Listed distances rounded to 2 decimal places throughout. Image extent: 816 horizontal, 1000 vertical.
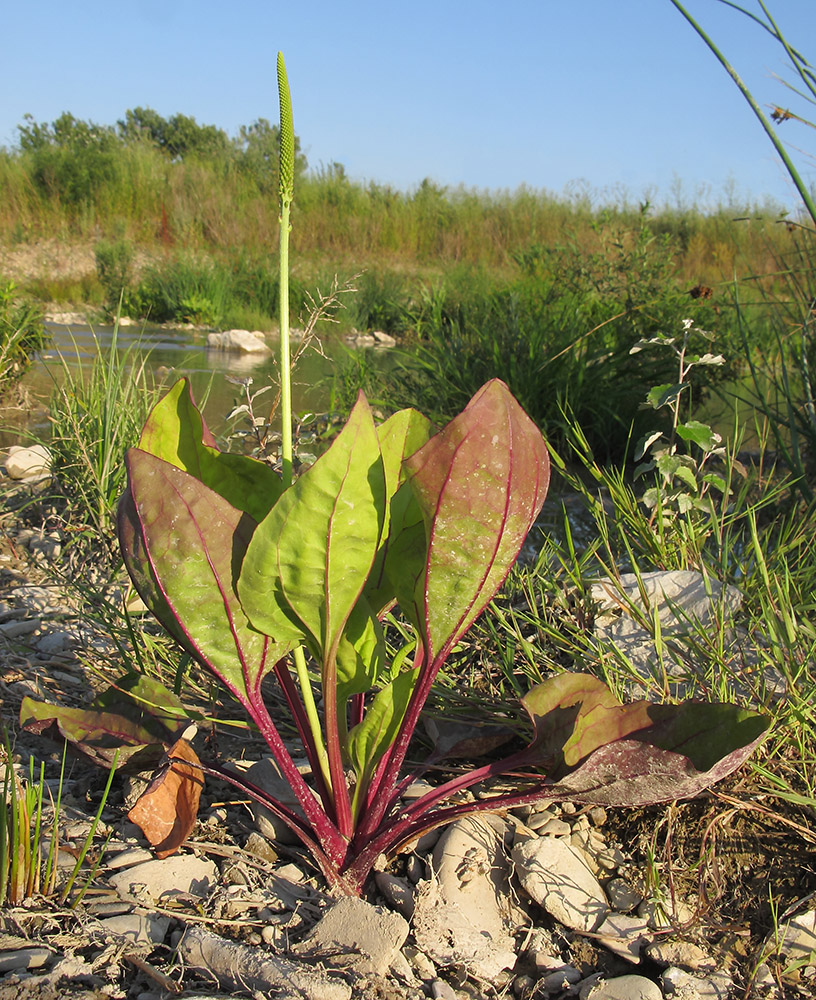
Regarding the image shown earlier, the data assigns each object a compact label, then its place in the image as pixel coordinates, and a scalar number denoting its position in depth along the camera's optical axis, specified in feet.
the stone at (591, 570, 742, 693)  2.23
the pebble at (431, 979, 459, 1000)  1.53
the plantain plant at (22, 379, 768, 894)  1.47
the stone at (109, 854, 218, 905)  1.64
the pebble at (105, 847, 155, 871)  1.68
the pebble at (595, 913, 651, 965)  1.68
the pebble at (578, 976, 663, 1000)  1.58
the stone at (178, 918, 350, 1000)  1.43
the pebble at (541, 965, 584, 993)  1.62
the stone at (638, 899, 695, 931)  1.71
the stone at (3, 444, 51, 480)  8.50
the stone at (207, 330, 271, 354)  21.36
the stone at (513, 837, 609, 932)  1.70
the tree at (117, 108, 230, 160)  77.33
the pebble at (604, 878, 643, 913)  1.76
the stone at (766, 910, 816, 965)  1.68
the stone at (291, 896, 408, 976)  1.51
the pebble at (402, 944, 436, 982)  1.57
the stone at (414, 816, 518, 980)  1.62
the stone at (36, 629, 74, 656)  2.54
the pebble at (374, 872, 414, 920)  1.66
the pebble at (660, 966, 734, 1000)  1.61
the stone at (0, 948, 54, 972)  1.44
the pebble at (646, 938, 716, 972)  1.67
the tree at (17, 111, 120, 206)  35.69
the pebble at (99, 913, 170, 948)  1.54
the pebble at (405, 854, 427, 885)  1.75
